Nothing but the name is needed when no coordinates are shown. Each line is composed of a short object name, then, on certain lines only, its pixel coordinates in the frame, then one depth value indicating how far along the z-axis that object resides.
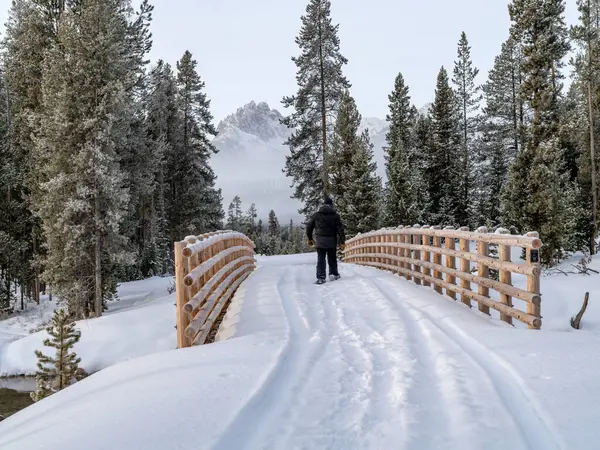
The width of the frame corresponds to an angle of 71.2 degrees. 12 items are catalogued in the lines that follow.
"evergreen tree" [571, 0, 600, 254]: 22.38
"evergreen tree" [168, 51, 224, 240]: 31.27
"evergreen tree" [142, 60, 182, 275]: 28.46
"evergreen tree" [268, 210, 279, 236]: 90.50
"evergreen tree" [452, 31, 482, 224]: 38.16
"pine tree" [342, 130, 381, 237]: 23.64
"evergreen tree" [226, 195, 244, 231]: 87.19
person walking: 9.98
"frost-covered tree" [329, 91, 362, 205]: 25.02
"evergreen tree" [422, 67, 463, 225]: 33.31
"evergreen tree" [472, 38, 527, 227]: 33.09
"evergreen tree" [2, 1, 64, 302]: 18.02
